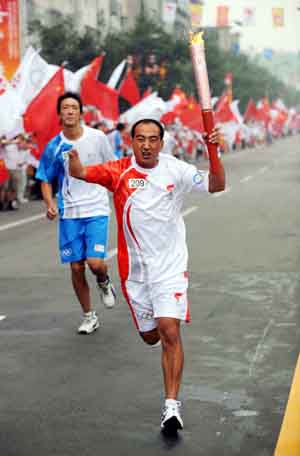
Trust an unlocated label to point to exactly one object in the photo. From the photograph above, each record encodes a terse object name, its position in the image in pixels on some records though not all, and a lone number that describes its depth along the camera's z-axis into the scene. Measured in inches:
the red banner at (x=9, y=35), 984.9
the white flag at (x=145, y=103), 1128.7
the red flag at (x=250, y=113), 2365.9
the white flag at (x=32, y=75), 799.7
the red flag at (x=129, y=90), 1259.8
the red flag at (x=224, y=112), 1793.8
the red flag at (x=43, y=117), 754.2
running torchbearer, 215.3
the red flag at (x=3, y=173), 759.7
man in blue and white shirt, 313.0
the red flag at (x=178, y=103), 1505.7
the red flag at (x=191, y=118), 1509.6
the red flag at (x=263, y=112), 2932.3
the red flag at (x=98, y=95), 999.6
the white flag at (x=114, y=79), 1158.3
